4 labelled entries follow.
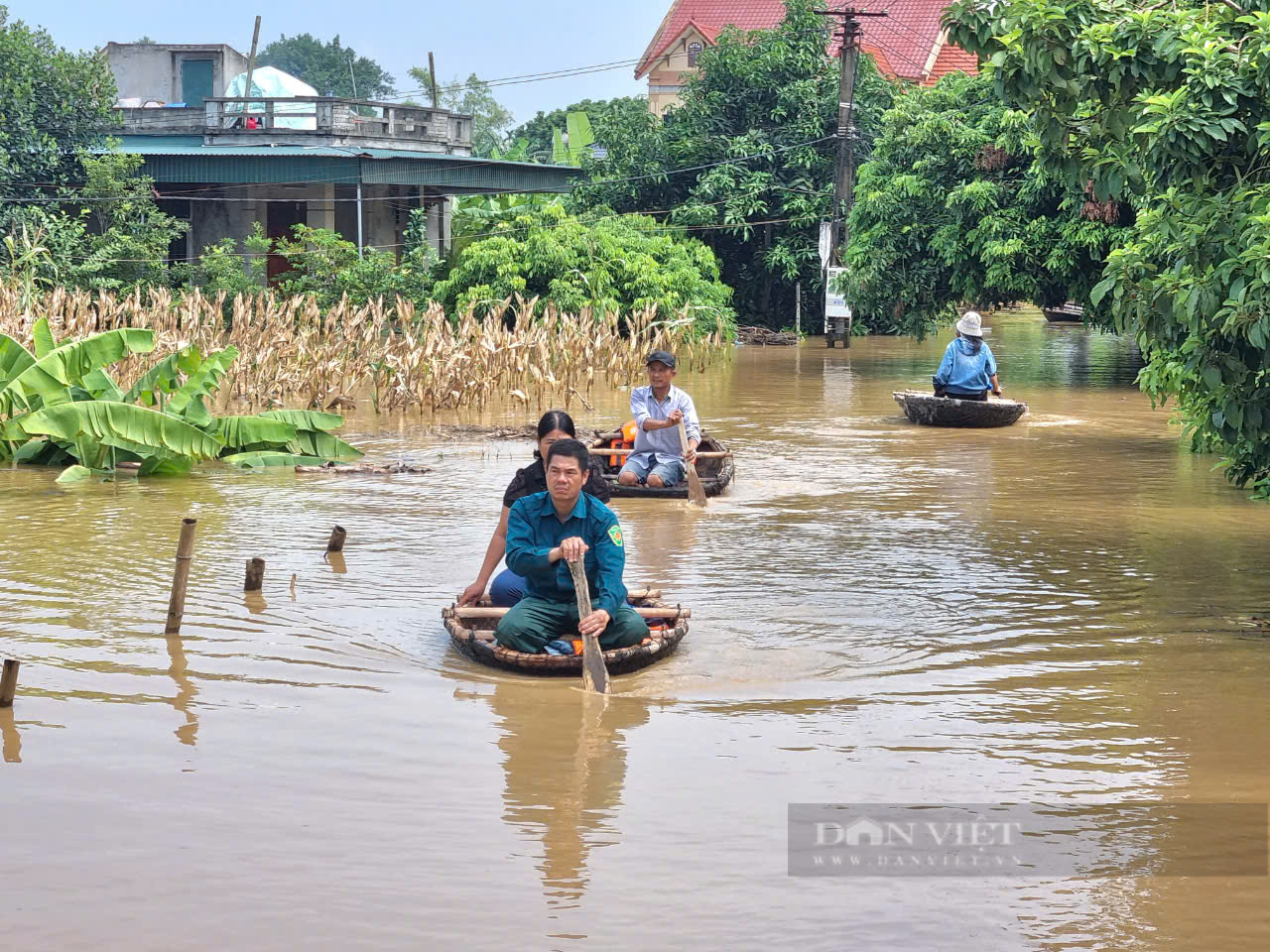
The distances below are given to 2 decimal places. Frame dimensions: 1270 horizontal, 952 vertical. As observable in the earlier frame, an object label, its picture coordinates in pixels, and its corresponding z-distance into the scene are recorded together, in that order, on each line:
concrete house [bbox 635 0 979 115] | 52.09
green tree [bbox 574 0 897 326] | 36.88
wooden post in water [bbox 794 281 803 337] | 36.44
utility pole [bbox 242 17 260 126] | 38.94
